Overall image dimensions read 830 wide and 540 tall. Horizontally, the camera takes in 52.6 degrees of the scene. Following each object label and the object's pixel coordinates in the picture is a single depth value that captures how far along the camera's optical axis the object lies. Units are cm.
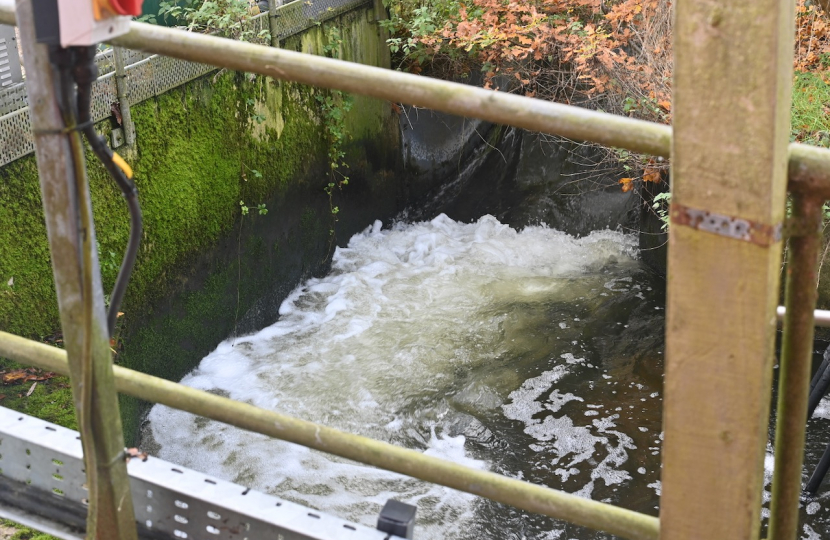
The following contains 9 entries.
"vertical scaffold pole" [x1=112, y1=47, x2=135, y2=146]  507
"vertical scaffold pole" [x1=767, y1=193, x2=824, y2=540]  121
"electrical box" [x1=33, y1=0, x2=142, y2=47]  126
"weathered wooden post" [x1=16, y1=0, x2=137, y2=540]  133
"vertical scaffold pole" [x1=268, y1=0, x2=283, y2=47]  661
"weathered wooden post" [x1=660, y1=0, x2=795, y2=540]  106
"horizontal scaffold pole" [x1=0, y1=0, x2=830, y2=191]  119
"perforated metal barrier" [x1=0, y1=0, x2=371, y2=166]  434
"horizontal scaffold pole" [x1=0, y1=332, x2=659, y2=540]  139
